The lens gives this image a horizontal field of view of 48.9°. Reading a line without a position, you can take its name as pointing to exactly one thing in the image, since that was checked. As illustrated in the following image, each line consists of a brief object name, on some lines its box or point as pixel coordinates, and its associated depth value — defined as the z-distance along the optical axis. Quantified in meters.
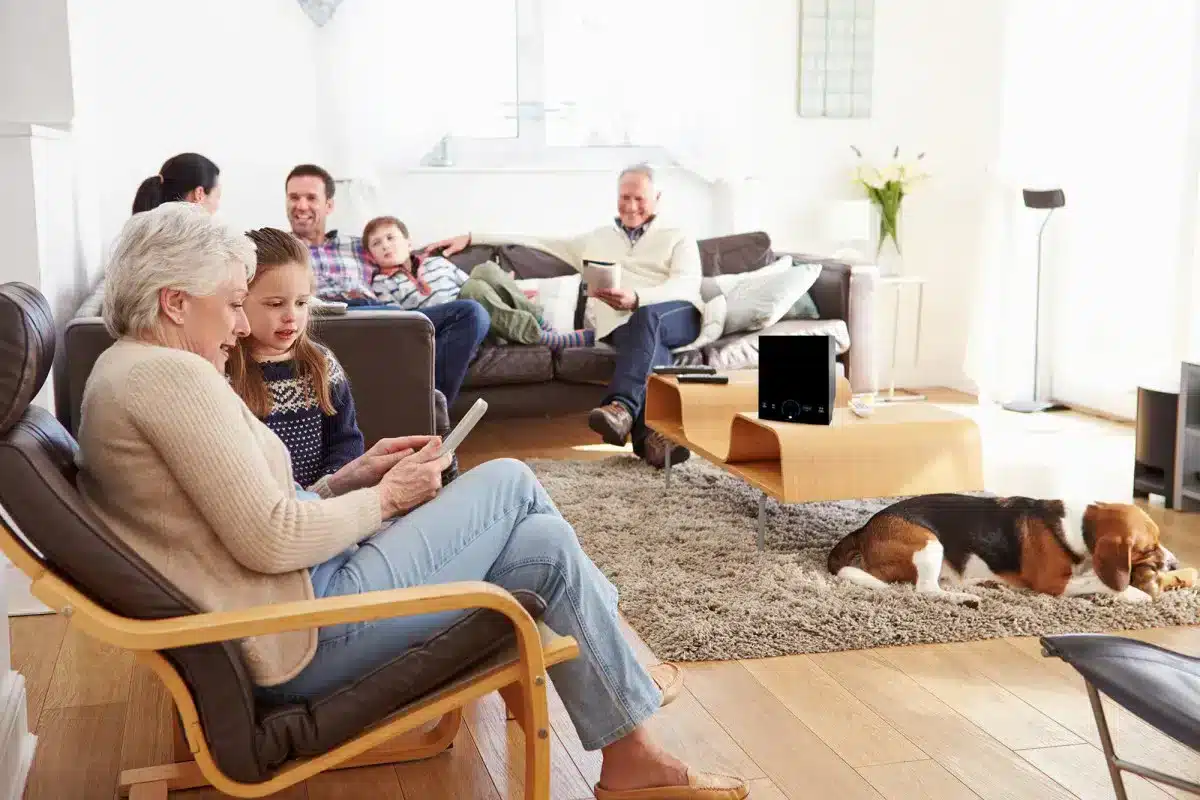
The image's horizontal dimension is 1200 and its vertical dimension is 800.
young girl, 2.60
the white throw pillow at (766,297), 5.77
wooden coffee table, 3.68
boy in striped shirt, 5.54
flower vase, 7.30
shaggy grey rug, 3.19
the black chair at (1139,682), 1.86
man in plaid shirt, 5.26
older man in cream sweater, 5.29
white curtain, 5.99
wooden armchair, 1.75
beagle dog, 3.39
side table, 7.04
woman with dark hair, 4.44
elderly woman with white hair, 1.83
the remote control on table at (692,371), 4.64
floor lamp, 6.51
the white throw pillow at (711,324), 5.66
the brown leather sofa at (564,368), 5.48
